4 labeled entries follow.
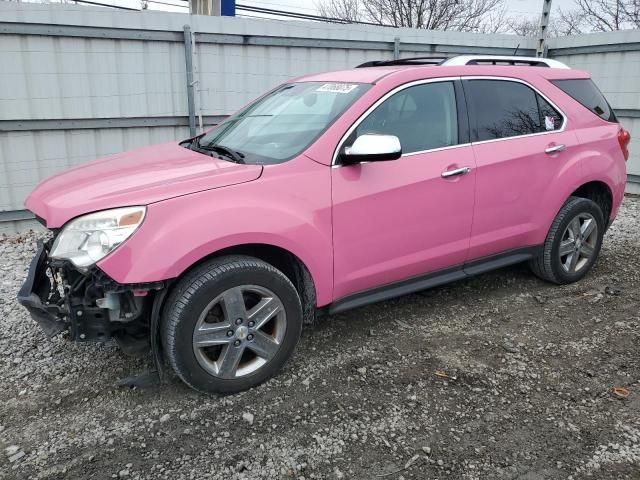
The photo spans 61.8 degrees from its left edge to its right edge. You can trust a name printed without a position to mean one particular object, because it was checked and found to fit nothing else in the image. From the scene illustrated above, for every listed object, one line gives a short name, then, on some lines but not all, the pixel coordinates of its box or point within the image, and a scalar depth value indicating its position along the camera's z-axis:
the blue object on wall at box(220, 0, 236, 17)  9.34
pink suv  2.75
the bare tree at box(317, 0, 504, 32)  22.78
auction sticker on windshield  3.51
